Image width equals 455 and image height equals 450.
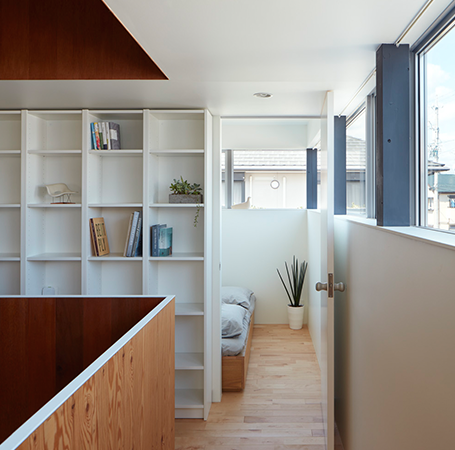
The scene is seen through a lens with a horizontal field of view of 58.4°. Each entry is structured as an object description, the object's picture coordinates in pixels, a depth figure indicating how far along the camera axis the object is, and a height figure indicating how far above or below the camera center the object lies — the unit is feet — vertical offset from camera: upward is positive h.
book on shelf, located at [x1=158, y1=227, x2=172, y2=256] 9.60 -0.29
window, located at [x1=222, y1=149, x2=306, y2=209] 16.60 +2.16
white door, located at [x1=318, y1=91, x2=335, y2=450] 7.17 -0.65
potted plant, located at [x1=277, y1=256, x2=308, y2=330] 15.34 -2.46
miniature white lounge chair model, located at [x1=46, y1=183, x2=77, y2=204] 9.66 +0.90
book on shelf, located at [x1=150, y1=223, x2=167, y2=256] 9.54 -0.19
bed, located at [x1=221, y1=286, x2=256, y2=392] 10.47 -3.07
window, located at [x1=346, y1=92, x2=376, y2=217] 8.52 +1.65
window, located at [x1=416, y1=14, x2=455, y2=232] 4.87 +1.34
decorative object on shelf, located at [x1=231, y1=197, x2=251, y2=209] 16.43 +1.02
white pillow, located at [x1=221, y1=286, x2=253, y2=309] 13.96 -2.32
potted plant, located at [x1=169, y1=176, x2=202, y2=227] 9.72 +0.90
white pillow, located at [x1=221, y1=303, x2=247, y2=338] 11.22 -2.61
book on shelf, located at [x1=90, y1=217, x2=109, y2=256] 9.68 -0.16
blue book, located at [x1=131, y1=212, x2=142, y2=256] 9.61 -0.19
